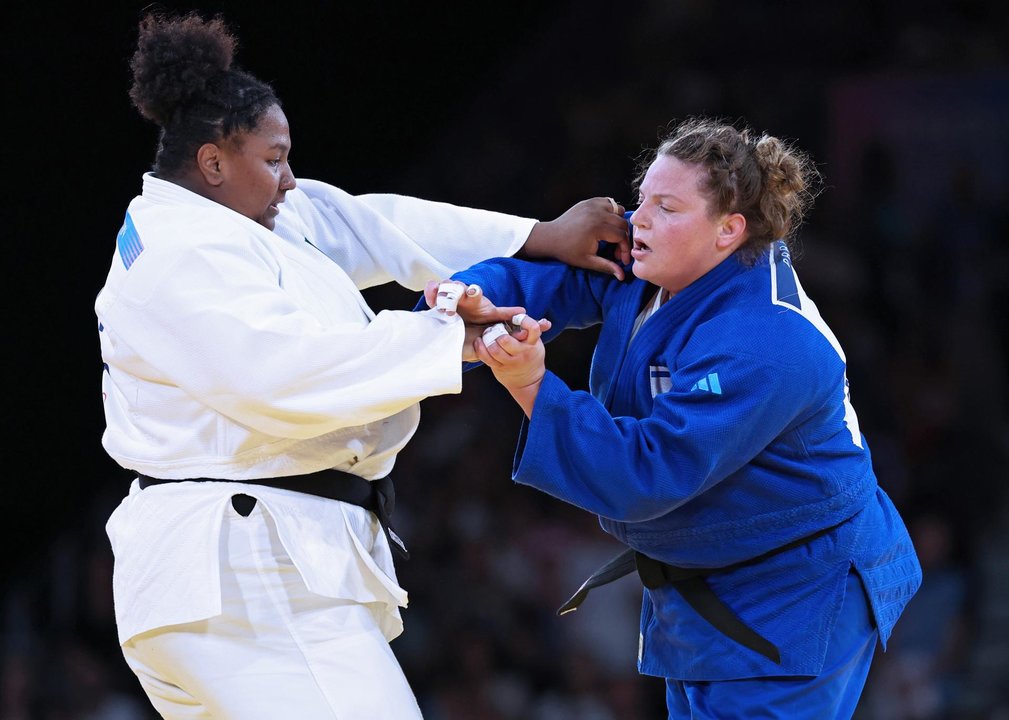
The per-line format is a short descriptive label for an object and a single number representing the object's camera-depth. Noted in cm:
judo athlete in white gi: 1271
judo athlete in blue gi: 1277
